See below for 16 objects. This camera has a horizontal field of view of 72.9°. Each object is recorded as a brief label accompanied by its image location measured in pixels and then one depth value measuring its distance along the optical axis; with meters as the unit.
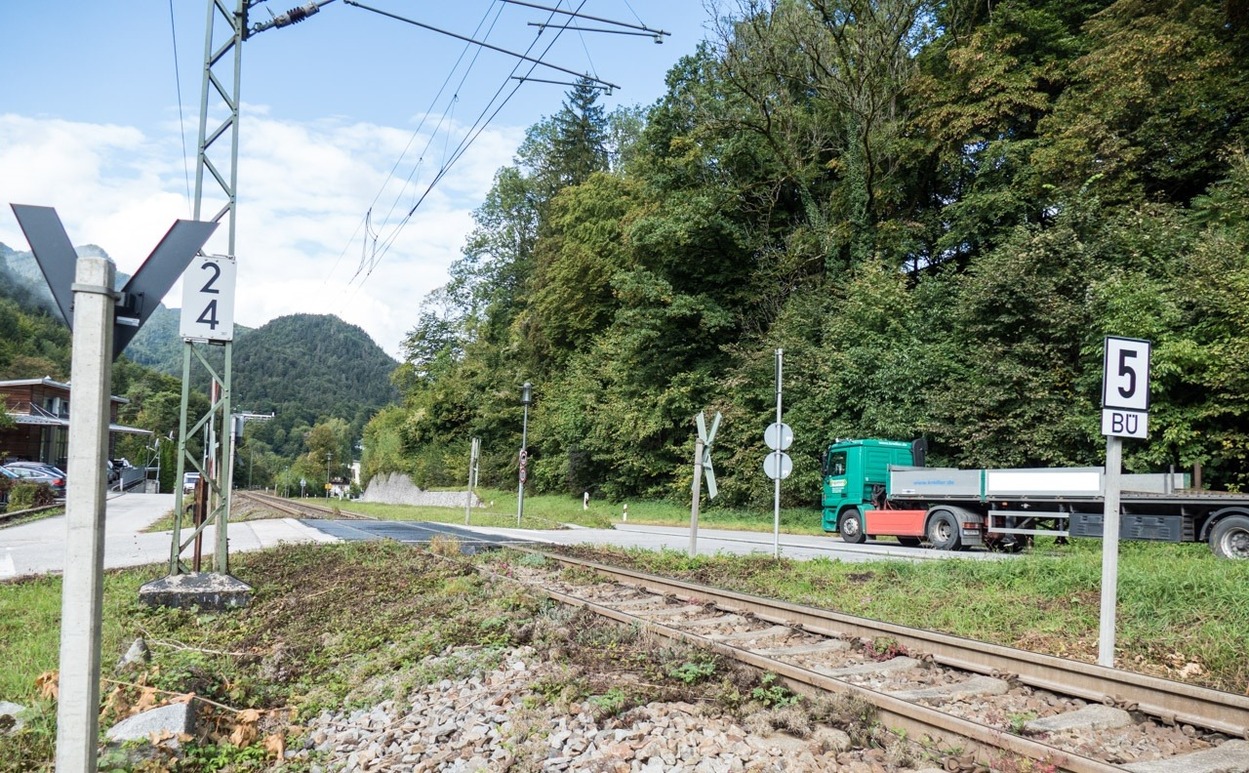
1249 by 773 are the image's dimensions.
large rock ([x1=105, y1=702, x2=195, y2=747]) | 5.09
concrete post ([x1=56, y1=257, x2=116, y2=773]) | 3.13
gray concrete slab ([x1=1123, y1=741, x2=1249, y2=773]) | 4.38
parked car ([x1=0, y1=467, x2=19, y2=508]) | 26.91
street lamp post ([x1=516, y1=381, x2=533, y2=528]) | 26.80
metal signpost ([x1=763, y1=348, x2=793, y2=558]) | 14.25
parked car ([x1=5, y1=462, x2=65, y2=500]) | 31.29
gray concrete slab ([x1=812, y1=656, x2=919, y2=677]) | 6.37
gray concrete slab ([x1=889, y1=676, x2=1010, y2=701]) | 5.76
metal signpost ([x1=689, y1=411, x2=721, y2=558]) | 14.30
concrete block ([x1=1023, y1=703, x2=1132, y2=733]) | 5.10
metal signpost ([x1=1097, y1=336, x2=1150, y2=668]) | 6.81
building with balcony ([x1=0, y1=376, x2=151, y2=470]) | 48.19
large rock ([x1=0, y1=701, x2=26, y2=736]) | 5.34
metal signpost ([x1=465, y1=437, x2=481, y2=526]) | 26.42
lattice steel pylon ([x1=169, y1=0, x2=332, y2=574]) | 9.53
